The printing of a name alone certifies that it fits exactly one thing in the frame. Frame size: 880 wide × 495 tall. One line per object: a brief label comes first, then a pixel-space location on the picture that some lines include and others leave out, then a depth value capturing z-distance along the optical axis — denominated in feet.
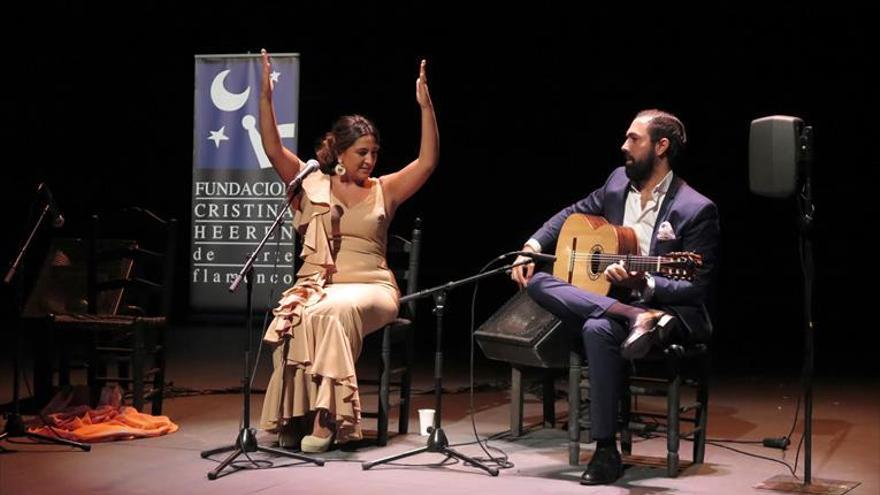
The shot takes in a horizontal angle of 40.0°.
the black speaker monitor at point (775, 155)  14.75
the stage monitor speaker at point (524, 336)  17.45
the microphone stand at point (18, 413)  16.58
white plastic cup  18.45
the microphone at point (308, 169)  15.83
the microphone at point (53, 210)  16.78
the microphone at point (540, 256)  15.23
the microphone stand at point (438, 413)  15.21
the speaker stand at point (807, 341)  14.76
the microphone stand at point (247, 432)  15.42
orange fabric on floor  17.71
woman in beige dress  16.83
